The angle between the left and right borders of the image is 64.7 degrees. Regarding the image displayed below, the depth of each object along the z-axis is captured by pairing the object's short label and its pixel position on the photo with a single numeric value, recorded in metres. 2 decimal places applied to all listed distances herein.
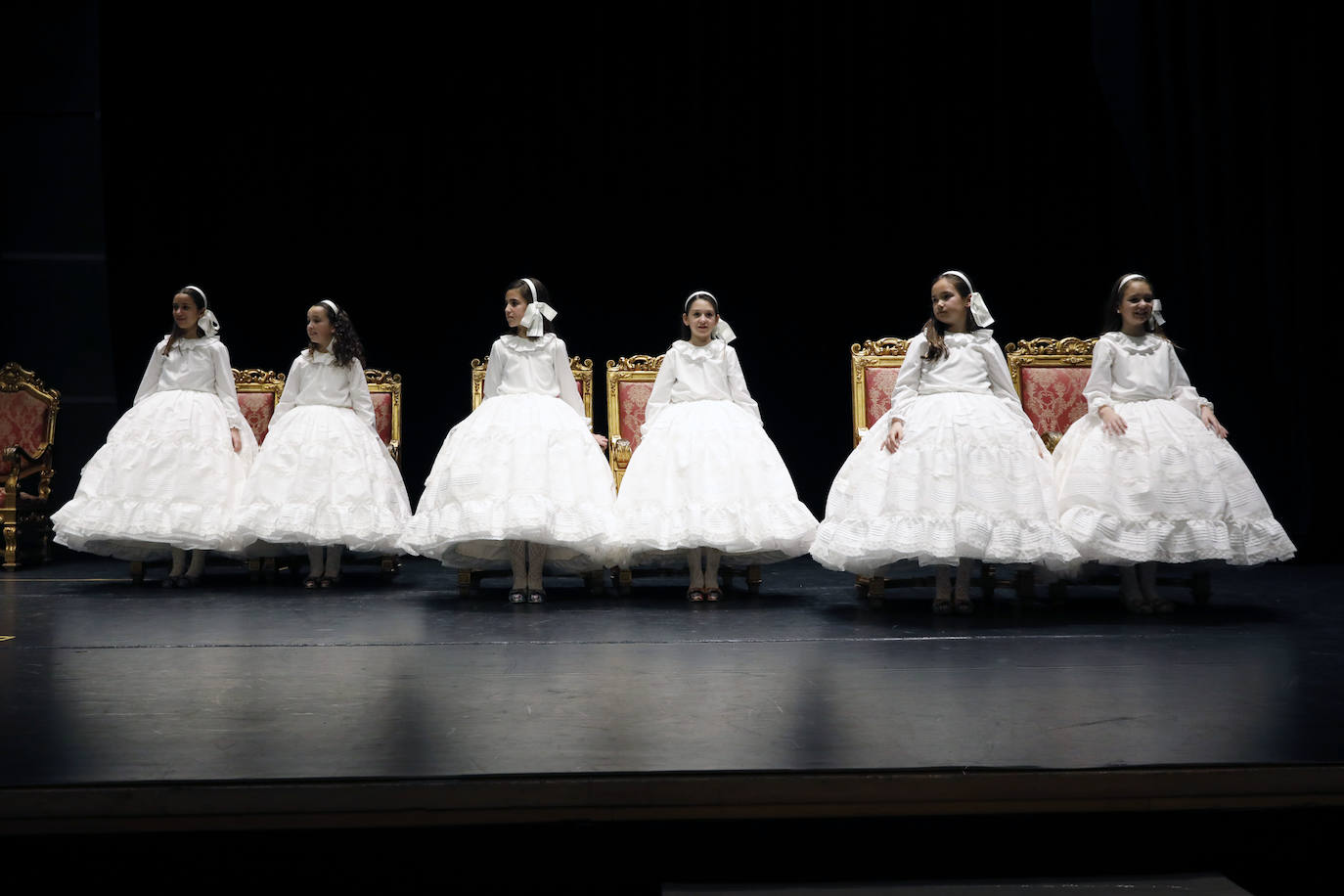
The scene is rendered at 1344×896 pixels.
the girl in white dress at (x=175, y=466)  4.80
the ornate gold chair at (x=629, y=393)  5.52
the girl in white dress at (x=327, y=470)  4.86
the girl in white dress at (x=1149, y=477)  3.89
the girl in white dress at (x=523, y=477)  4.29
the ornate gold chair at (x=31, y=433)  6.23
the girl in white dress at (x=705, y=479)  4.33
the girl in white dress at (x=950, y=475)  3.80
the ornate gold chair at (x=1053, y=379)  5.14
